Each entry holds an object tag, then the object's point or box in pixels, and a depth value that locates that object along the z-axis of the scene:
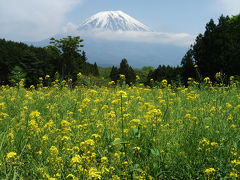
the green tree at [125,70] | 71.69
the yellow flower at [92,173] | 1.53
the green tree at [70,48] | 61.22
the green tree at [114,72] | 78.53
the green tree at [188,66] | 20.17
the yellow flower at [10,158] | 1.83
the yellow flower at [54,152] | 2.05
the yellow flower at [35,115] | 2.85
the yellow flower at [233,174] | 1.86
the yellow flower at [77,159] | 1.70
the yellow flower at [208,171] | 1.85
